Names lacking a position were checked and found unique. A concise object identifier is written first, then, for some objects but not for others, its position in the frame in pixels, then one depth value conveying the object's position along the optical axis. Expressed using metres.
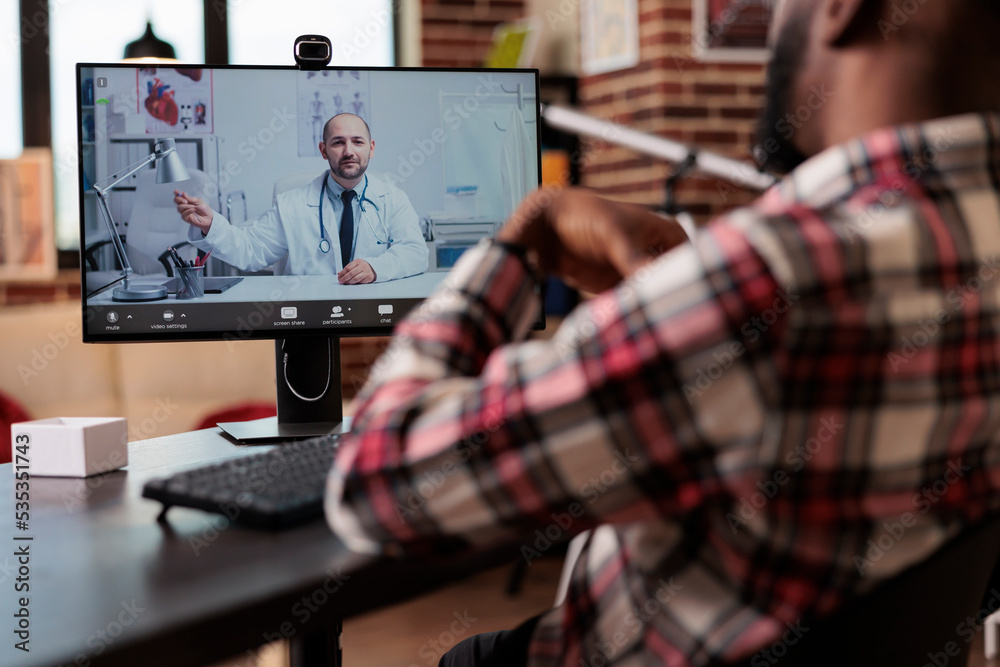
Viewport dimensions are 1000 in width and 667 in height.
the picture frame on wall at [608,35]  3.44
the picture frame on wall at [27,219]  3.59
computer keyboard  0.74
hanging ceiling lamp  3.28
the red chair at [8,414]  2.72
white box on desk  0.98
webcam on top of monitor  1.29
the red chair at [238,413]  2.94
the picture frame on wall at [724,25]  3.35
